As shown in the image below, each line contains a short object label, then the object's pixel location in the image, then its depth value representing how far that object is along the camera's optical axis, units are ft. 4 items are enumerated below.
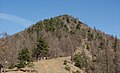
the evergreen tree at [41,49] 266.15
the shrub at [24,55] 250.98
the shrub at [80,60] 268.51
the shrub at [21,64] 222.99
